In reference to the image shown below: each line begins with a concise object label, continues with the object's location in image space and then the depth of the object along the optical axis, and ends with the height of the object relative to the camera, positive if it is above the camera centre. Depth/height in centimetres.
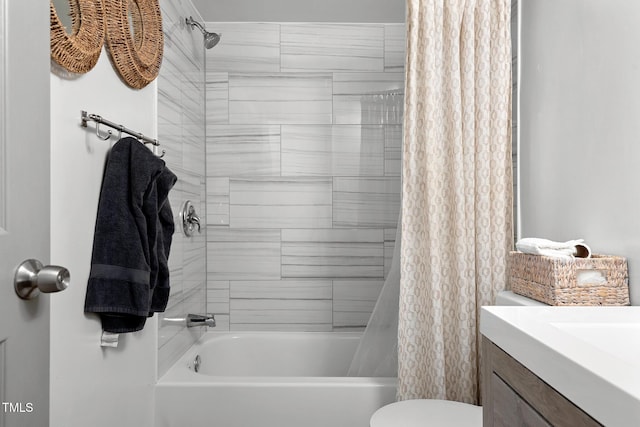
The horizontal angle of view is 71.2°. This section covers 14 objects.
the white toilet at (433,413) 145 -67
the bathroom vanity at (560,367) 59 -25
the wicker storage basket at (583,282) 130 -19
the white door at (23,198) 70 +3
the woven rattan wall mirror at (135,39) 146 +64
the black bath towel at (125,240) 139 -8
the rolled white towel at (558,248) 138 -10
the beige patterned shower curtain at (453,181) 173 +14
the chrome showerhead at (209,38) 253 +103
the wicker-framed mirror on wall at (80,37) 113 +49
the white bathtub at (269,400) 186 -77
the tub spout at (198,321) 231 -55
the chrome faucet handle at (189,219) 225 -2
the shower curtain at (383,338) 193 -54
